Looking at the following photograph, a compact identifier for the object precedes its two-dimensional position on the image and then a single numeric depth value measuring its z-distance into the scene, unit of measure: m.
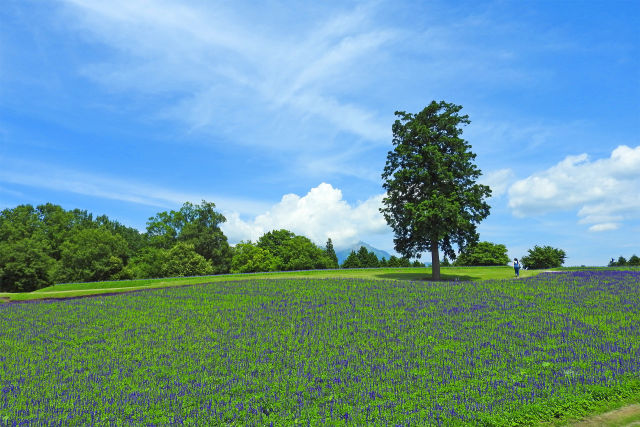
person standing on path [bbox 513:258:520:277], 34.43
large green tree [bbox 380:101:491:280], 34.00
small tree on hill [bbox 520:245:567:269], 65.88
